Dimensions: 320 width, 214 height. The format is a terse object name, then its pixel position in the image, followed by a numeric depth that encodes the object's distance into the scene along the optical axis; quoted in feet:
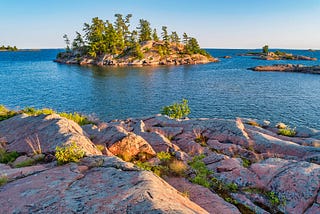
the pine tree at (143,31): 530.27
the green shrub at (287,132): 62.23
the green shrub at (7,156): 35.96
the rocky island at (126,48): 442.91
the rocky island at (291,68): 328.45
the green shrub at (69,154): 29.09
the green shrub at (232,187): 32.40
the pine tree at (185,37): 517.55
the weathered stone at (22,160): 32.24
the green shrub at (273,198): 29.22
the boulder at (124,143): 43.14
